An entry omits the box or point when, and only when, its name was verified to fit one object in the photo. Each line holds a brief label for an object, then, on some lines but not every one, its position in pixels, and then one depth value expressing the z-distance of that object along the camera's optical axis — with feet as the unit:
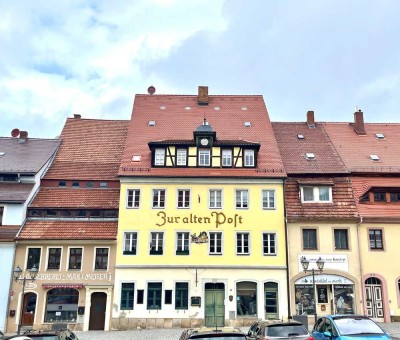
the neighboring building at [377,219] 93.71
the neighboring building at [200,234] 93.50
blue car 43.50
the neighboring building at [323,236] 94.12
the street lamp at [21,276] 81.87
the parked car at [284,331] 45.93
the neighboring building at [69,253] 92.27
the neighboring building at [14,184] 93.45
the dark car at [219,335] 36.17
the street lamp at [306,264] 80.67
